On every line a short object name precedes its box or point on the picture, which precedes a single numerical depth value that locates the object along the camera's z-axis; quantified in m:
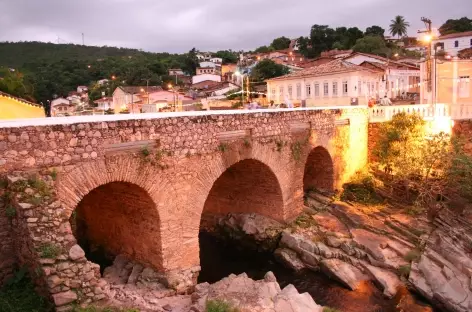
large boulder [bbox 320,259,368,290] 12.41
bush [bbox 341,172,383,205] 17.38
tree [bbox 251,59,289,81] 44.53
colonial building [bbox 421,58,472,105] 23.42
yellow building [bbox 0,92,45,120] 16.80
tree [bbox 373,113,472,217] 14.80
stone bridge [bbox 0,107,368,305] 7.44
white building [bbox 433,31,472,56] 45.72
